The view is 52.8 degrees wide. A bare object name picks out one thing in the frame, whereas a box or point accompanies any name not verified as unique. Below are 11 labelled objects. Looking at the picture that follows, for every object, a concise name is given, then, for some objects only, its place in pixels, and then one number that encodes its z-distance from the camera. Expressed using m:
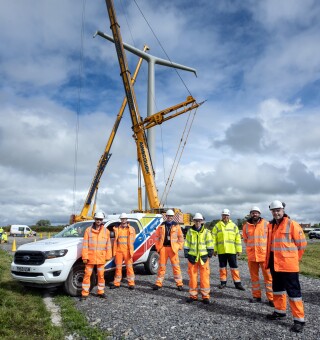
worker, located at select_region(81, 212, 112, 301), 7.14
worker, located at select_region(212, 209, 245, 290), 8.09
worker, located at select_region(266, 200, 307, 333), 5.16
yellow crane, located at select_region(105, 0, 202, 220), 19.61
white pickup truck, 7.03
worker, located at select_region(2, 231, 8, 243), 27.66
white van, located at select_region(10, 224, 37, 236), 47.88
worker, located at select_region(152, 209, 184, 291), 8.08
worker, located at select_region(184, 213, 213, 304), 6.76
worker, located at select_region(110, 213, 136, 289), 8.27
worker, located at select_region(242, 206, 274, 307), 6.75
